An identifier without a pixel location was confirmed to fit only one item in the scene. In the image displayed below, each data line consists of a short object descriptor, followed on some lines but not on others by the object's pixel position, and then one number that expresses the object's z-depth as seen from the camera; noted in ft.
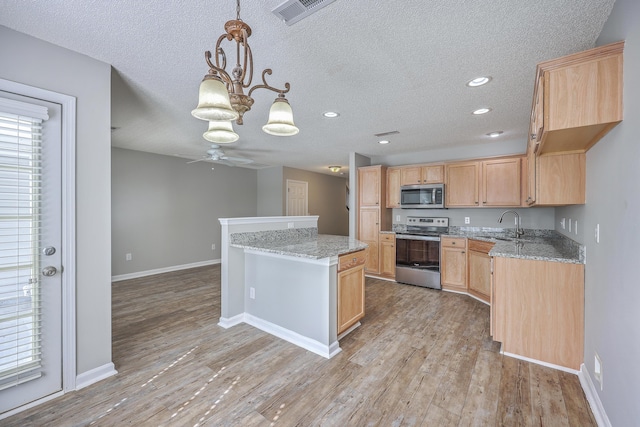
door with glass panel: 5.44
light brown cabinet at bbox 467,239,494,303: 12.11
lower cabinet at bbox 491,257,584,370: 6.88
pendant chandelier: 4.37
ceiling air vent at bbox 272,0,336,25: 4.72
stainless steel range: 14.37
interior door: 23.75
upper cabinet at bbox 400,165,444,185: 15.08
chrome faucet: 13.03
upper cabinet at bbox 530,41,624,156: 4.65
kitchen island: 8.02
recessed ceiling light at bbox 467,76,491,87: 7.47
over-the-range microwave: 14.94
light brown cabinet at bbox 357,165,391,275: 16.60
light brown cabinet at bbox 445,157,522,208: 12.98
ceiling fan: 14.30
